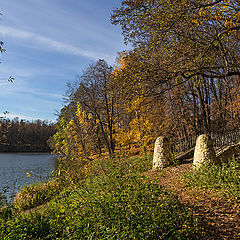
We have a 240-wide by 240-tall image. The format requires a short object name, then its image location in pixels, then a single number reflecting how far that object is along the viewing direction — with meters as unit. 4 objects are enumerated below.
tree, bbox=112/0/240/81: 6.66
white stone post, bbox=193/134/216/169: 7.50
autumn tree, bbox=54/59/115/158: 17.11
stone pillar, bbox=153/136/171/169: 8.91
